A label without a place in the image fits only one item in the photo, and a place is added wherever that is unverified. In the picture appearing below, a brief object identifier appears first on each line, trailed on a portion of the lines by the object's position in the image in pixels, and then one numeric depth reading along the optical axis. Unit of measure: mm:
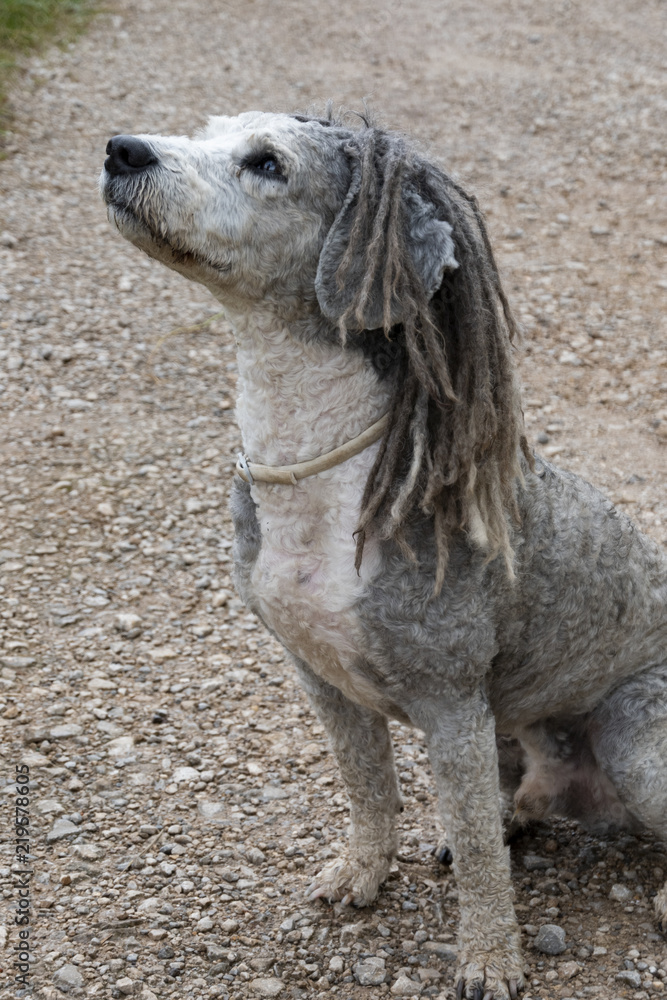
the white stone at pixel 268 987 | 2965
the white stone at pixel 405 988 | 2967
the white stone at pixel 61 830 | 3408
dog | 2510
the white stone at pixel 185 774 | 3730
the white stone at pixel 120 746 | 3796
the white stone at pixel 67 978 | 2889
